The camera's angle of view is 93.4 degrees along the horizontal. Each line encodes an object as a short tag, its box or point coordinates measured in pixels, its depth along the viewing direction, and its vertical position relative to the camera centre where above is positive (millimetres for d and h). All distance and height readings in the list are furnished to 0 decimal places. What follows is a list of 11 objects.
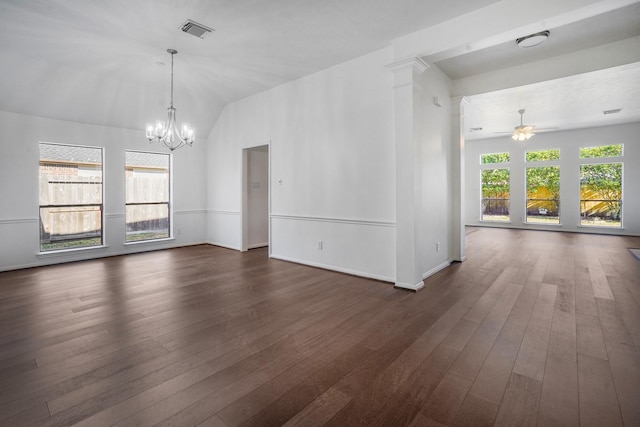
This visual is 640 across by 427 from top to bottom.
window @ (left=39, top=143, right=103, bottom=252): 5309 +357
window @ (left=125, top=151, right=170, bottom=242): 6297 +433
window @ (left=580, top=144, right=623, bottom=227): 8547 +695
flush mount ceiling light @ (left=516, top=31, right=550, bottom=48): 3469 +2040
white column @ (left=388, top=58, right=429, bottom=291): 3703 +496
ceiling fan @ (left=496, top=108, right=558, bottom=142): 7204 +1966
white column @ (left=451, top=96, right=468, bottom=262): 5094 +614
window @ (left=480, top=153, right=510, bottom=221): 10305 +859
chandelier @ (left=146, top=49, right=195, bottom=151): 4344 +1272
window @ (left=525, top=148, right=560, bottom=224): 9391 +801
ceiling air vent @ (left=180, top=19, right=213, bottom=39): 3335 +2130
